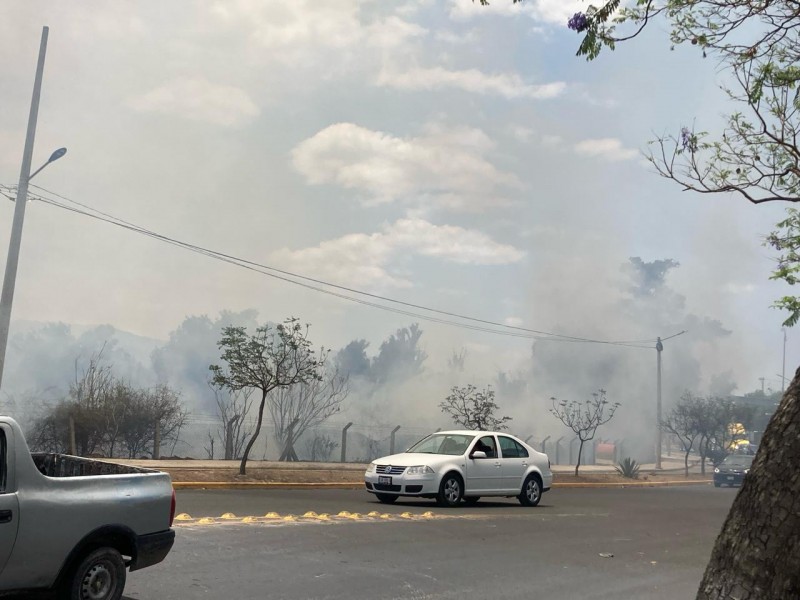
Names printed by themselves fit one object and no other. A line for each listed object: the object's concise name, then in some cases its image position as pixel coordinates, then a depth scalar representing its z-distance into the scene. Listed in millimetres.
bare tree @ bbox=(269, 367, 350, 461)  38156
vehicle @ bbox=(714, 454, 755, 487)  34406
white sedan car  15273
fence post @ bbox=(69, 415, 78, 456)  21850
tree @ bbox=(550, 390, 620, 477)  34688
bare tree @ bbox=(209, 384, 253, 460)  27320
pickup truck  5273
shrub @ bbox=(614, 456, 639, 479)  36531
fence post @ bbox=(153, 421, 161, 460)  23141
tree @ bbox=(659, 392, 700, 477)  53344
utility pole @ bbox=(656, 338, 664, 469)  45094
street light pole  18750
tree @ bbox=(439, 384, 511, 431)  31703
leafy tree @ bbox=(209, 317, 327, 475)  20672
